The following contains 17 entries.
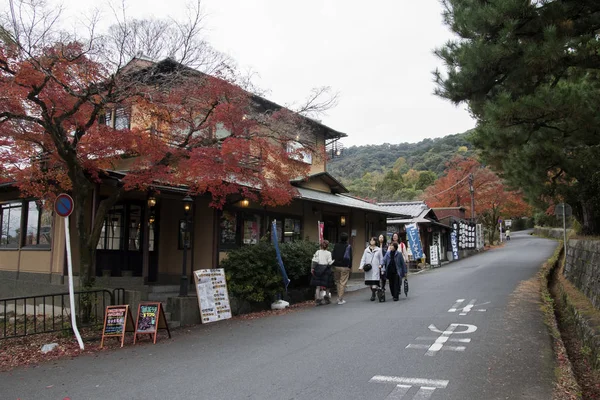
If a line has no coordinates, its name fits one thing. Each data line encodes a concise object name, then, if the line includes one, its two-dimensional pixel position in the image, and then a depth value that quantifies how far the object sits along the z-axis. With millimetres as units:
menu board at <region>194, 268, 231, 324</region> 10398
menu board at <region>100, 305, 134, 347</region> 8539
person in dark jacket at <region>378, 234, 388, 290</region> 12727
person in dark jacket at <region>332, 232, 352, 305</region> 12555
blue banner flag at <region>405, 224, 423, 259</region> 24922
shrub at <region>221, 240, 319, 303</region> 11531
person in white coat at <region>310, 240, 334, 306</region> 12270
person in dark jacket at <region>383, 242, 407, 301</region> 12367
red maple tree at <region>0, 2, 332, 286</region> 8070
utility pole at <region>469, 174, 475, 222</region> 40444
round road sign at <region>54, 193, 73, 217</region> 8352
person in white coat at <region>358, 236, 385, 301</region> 12406
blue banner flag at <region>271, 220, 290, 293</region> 12125
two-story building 12602
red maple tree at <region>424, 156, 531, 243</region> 42500
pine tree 6055
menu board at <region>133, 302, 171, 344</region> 8625
